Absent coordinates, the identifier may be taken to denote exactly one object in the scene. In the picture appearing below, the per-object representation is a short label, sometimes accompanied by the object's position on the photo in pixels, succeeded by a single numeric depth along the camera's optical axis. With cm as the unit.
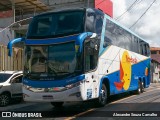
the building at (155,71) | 7728
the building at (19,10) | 3135
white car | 1675
